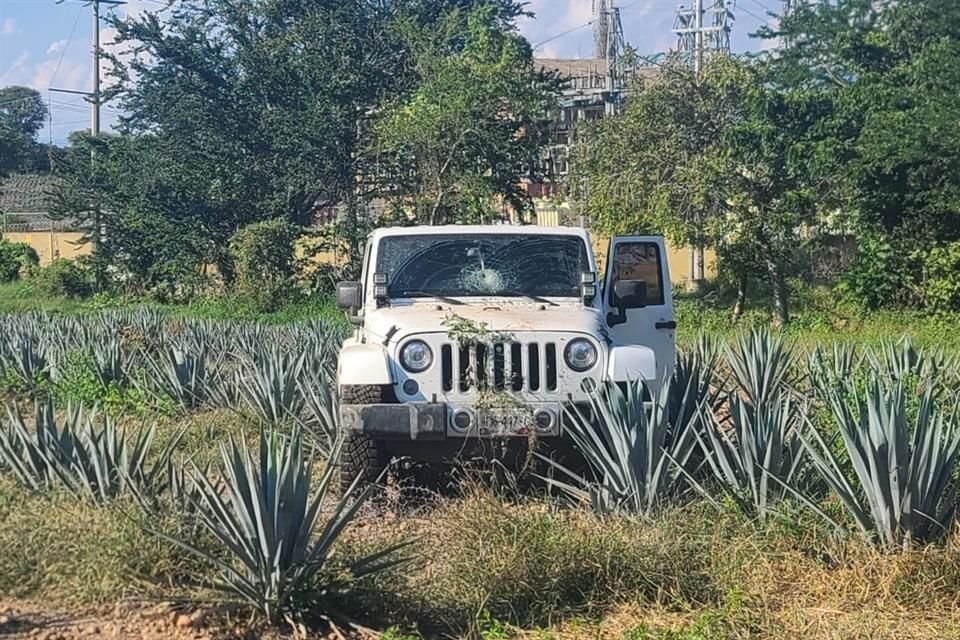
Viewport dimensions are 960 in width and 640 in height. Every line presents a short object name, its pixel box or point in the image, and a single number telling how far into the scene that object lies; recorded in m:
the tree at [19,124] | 58.31
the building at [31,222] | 42.05
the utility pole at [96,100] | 27.83
